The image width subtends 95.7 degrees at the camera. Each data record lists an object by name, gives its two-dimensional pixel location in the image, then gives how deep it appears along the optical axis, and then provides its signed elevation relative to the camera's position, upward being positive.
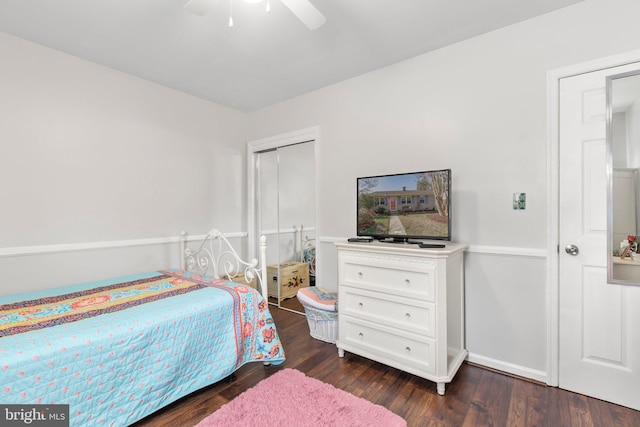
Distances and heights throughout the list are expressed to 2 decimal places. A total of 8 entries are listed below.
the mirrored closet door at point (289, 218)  3.34 -0.10
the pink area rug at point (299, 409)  1.60 -1.18
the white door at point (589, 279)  1.76 -0.47
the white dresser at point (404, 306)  1.90 -0.71
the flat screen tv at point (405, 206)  2.11 +0.02
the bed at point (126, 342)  1.33 -0.71
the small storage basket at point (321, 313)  2.59 -0.95
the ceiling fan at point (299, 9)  1.54 +1.10
